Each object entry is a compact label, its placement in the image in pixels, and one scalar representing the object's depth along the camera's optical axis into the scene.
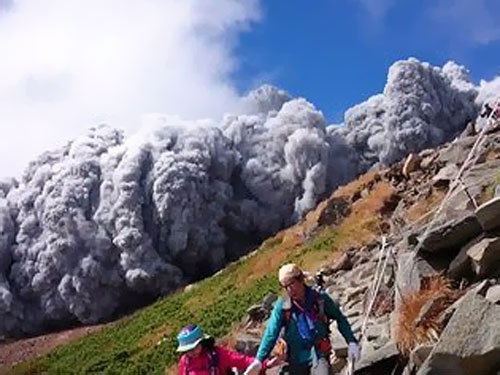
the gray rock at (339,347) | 11.41
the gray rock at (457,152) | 26.79
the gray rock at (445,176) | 23.39
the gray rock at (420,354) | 9.01
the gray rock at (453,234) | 10.90
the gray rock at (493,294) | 8.99
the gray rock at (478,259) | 10.12
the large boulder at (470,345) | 8.34
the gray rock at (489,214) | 10.14
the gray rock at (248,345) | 16.38
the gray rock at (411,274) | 10.88
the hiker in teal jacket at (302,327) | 8.34
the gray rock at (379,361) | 9.98
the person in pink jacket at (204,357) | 8.24
